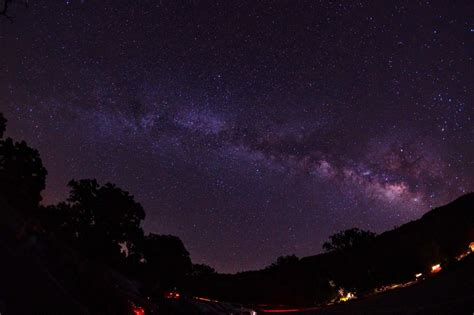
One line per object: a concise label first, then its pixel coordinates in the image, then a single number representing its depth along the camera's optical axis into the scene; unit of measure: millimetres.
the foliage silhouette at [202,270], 57000
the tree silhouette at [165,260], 42250
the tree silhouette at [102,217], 33375
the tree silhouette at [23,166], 27062
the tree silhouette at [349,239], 48403
